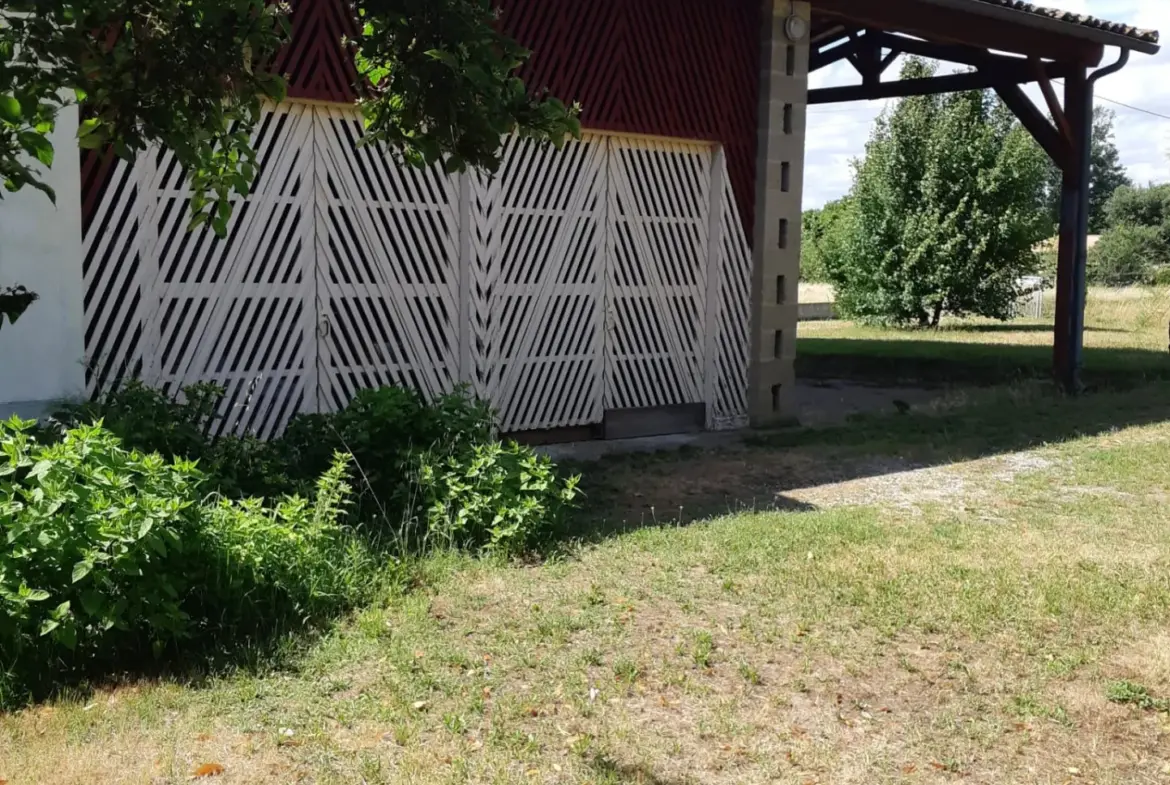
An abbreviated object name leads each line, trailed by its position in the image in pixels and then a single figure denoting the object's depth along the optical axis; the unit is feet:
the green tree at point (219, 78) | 6.98
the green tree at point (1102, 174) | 233.14
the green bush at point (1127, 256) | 147.74
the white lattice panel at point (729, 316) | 33.35
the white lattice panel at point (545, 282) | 28.89
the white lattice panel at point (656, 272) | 31.42
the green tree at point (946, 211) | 77.77
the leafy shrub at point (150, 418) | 18.38
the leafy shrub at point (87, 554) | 12.78
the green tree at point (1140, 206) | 196.34
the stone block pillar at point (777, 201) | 33.42
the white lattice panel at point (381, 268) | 25.68
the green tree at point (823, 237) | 92.12
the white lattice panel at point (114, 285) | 22.30
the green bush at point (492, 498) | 18.63
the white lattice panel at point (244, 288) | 23.25
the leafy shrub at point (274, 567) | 14.67
